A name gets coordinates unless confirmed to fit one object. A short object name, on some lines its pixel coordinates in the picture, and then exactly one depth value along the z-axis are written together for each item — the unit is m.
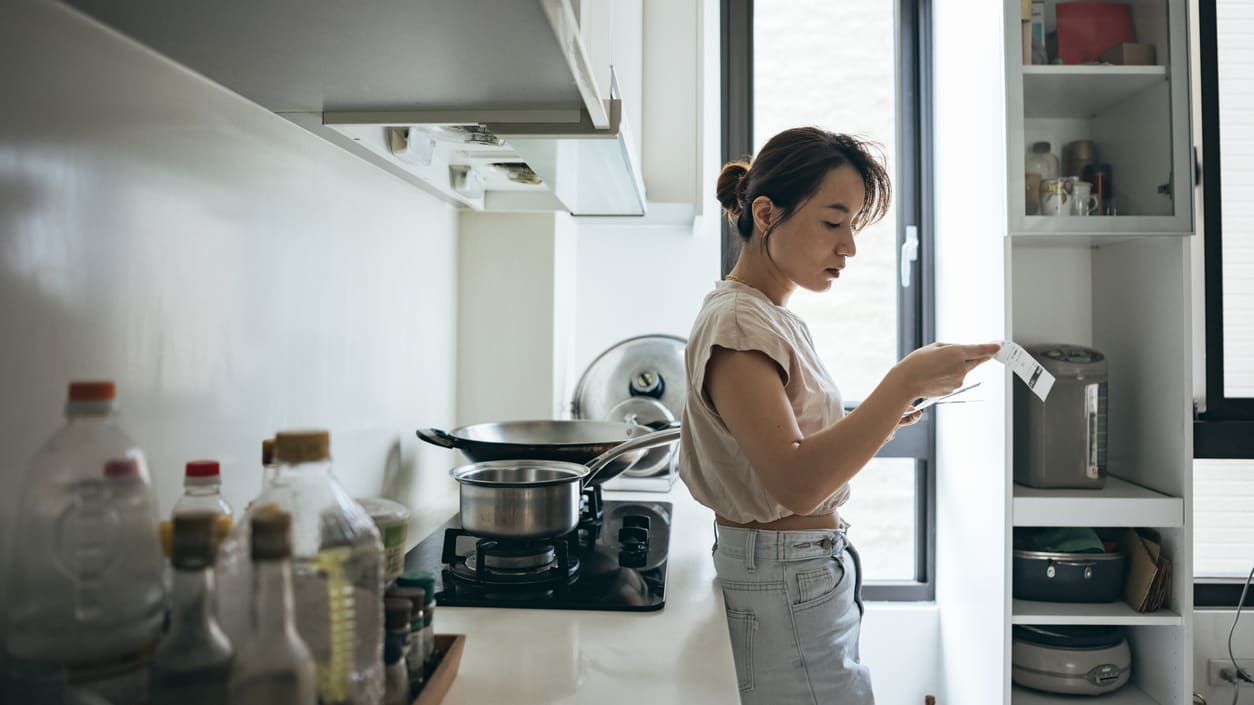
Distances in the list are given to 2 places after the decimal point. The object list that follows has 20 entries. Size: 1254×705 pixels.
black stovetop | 1.07
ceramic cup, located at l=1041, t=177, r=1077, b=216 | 1.98
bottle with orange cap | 0.48
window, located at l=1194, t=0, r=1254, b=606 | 2.14
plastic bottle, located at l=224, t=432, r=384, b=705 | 0.51
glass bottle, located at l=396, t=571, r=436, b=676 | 0.72
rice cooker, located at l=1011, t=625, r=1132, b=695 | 1.98
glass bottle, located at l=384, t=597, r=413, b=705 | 0.63
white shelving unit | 1.88
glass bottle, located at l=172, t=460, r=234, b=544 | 0.56
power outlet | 2.16
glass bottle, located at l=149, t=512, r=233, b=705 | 0.44
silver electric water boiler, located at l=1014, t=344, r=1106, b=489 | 1.97
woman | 1.05
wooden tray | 0.71
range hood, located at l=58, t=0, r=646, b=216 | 0.65
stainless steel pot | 1.08
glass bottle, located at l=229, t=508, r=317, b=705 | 0.43
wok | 1.34
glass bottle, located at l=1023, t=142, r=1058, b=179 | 2.02
